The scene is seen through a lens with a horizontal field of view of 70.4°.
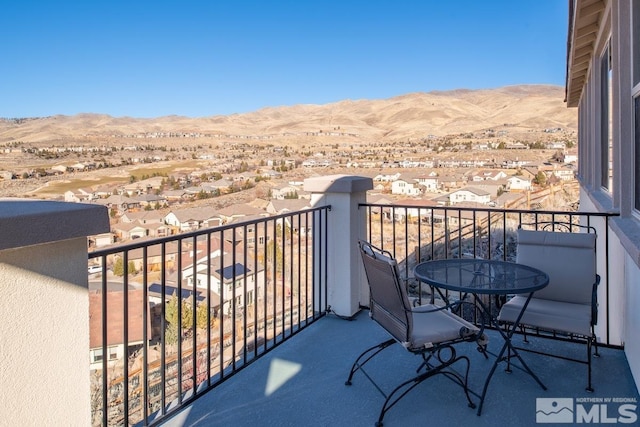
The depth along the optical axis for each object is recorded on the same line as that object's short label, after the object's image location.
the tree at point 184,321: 10.14
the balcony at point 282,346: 1.51
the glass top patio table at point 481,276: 2.65
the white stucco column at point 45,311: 1.42
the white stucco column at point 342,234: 4.10
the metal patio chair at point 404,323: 2.46
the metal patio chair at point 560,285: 2.84
